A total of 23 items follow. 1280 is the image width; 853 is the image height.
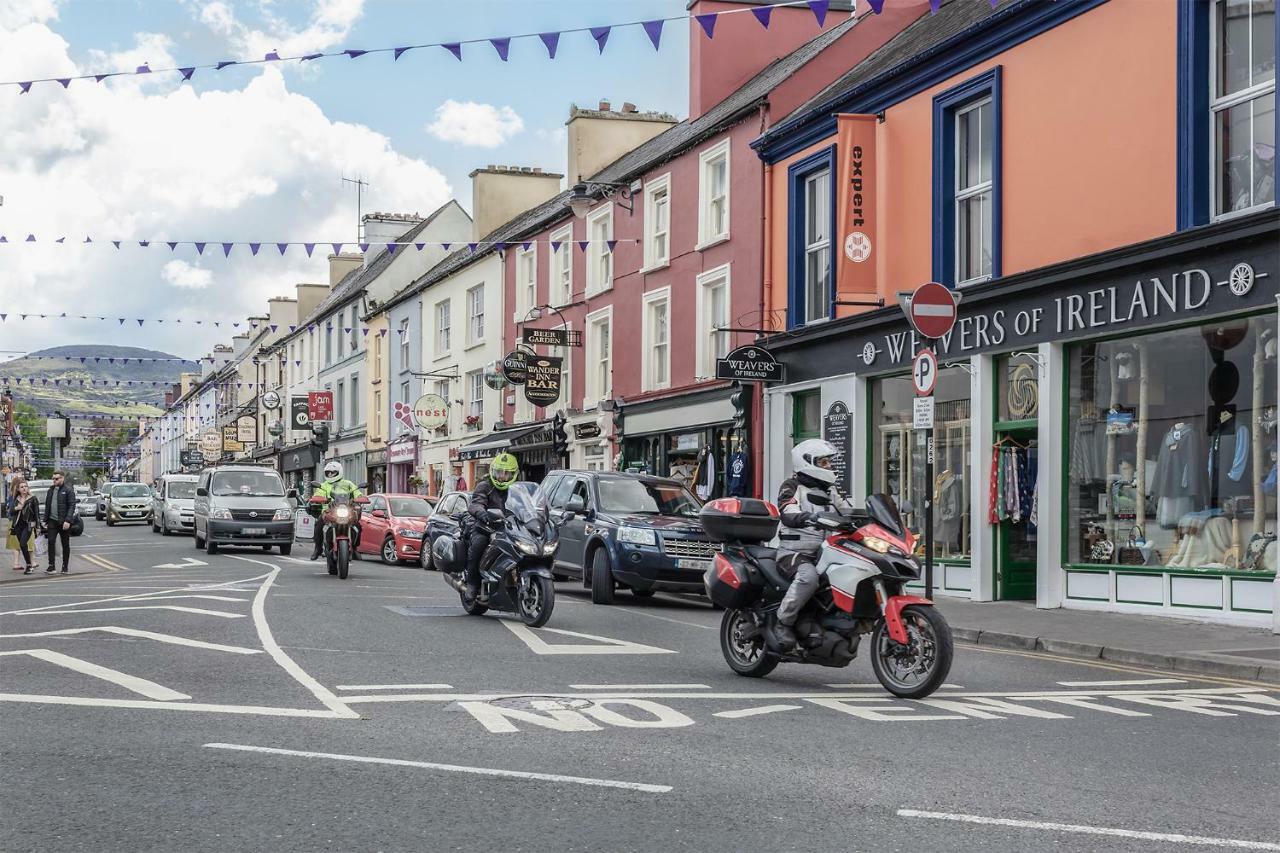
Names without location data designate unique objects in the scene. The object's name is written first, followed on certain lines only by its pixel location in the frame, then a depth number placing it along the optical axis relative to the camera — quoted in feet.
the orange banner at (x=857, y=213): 67.00
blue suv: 54.44
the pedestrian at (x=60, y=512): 75.20
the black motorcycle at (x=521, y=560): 43.86
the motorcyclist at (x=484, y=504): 45.83
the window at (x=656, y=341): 95.20
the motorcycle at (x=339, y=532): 66.80
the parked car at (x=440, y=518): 70.03
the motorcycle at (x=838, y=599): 28.50
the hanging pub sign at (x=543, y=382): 108.06
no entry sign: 49.24
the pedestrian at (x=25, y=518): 74.90
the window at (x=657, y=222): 95.40
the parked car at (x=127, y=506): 165.58
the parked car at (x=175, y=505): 125.49
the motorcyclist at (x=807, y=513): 30.12
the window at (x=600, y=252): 105.29
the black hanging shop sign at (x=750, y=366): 75.41
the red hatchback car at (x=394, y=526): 87.66
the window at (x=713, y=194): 86.58
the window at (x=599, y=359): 105.09
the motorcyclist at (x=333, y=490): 68.85
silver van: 91.81
